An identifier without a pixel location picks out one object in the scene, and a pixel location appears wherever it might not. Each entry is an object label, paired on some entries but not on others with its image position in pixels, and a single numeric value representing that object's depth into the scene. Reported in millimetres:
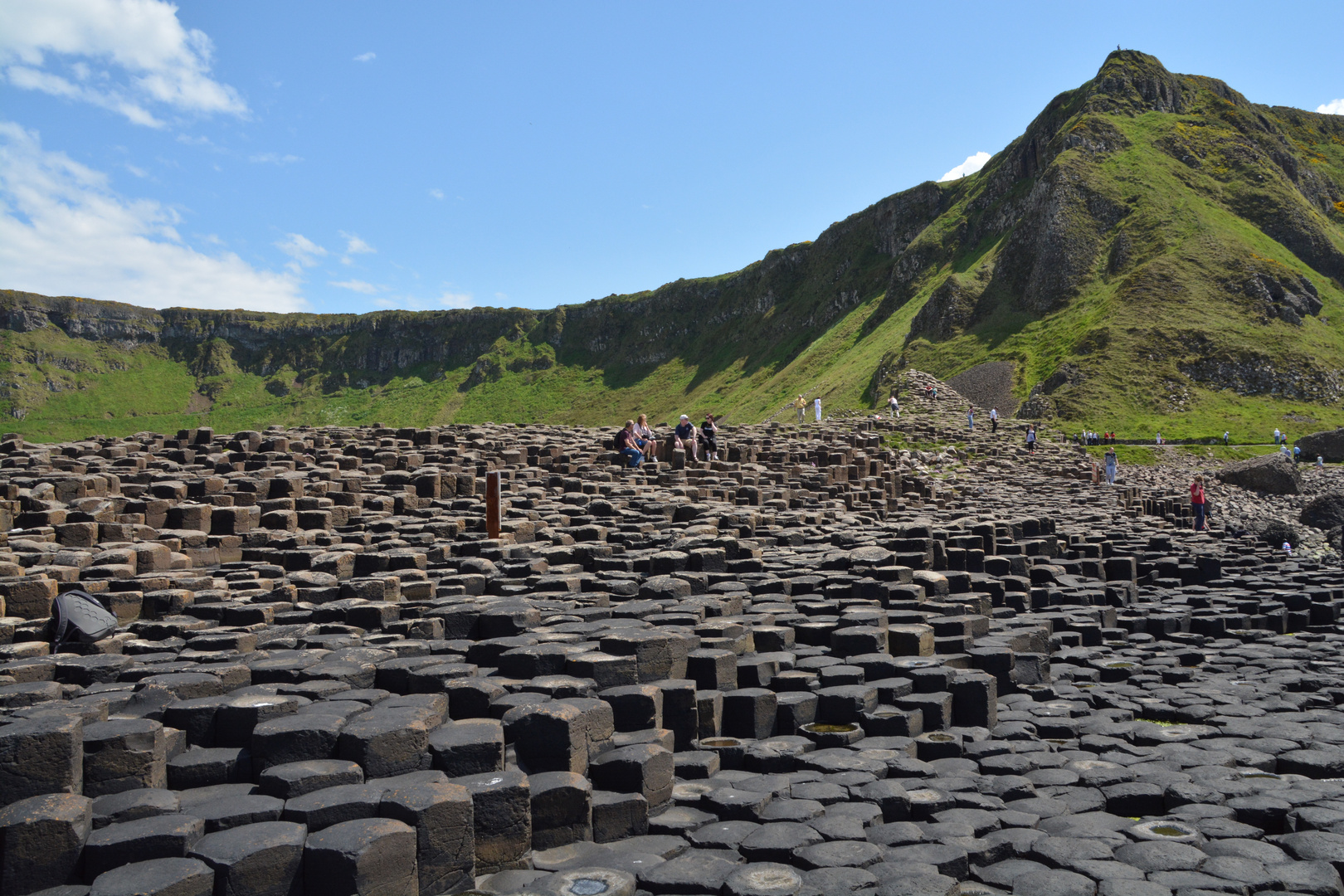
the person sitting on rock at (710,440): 25672
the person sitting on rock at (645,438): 24656
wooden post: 13297
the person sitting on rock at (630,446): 23828
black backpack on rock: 8469
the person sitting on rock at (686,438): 24734
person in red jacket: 26344
